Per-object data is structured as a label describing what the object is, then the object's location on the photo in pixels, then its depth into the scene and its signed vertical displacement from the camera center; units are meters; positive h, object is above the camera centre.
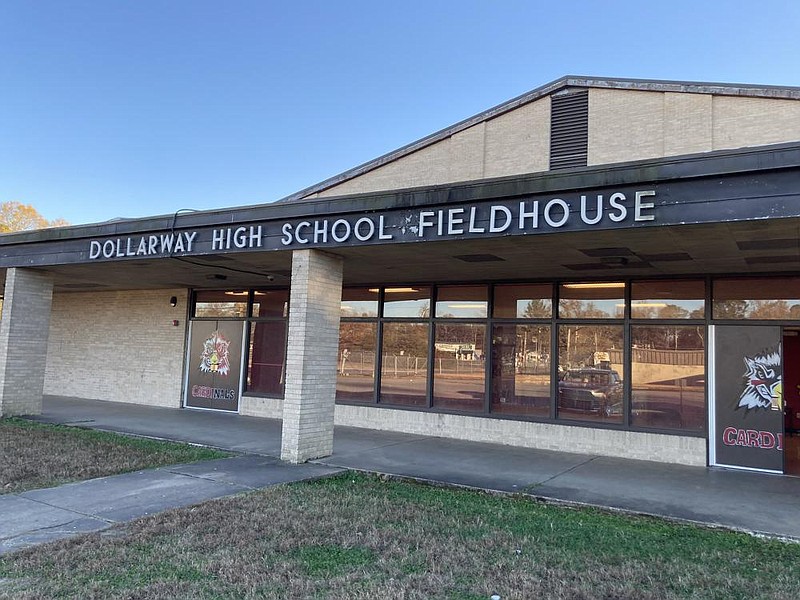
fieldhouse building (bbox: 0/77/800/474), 6.66 +1.22
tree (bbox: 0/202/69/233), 38.22 +7.85
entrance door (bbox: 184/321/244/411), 14.20 -0.49
